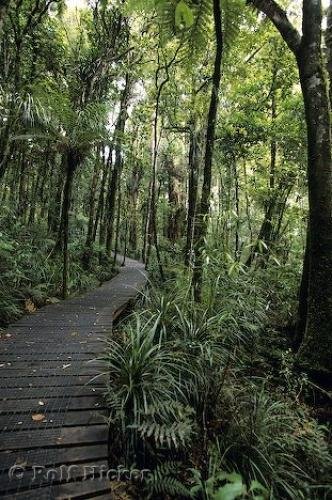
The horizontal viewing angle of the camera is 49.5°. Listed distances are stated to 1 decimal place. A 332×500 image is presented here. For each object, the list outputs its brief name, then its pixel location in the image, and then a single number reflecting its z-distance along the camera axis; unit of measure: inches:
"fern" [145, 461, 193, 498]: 104.7
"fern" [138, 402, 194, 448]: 112.6
